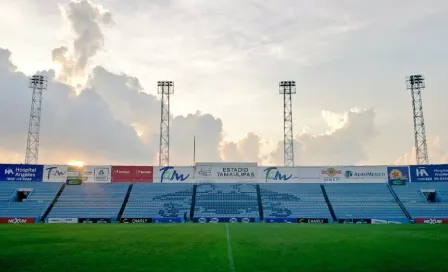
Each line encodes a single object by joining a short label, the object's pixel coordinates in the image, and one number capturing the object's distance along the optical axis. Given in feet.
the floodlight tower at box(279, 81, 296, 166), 228.84
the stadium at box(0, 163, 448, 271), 63.52
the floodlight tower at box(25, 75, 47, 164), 220.43
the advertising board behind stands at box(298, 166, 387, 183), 228.22
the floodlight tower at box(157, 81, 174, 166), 231.91
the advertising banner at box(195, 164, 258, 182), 229.45
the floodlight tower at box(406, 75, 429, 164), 222.48
